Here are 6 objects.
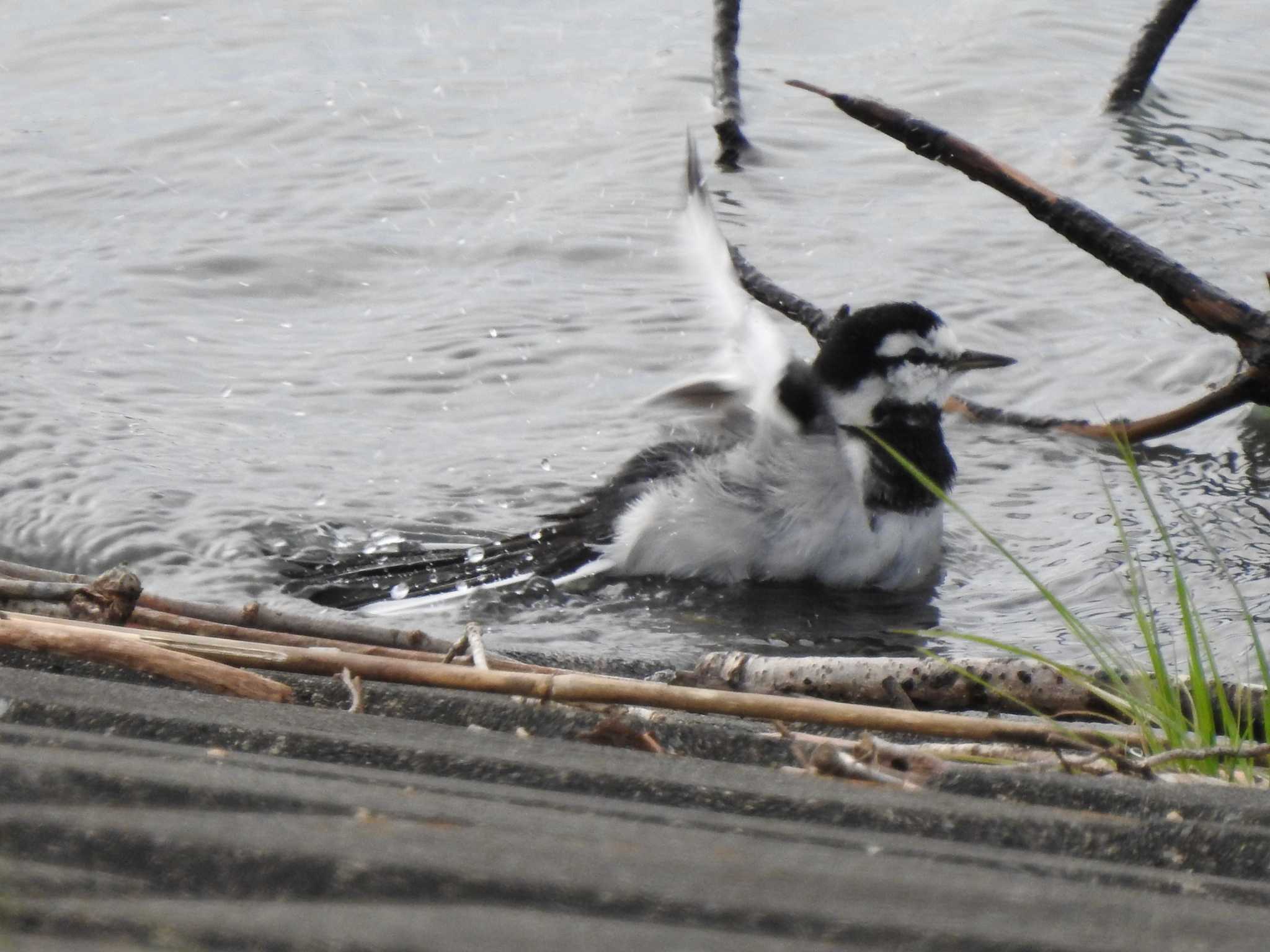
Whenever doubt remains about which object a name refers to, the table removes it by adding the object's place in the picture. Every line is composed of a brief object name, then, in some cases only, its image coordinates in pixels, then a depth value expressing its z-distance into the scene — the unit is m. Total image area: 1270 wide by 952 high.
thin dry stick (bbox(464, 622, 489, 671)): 5.19
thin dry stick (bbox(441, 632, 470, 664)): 5.53
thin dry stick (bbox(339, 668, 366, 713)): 4.70
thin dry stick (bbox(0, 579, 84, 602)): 5.54
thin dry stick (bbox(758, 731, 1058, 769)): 4.82
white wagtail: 11.50
